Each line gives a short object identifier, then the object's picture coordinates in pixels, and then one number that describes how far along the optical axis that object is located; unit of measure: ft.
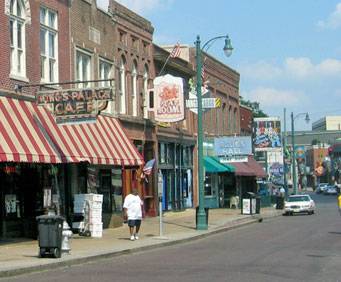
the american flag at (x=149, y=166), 90.83
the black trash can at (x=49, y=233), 53.98
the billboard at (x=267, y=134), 201.39
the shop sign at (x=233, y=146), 133.39
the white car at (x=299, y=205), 138.72
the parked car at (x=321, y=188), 348.24
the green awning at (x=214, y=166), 144.83
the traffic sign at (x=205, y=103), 95.95
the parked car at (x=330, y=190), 323.16
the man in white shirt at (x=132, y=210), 72.54
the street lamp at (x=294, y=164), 200.61
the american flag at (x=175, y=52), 112.98
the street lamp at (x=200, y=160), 89.51
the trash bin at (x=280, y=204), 160.97
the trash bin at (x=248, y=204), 129.39
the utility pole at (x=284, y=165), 198.63
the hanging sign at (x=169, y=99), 102.73
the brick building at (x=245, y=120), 195.21
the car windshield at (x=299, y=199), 140.53
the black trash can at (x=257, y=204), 133.18
